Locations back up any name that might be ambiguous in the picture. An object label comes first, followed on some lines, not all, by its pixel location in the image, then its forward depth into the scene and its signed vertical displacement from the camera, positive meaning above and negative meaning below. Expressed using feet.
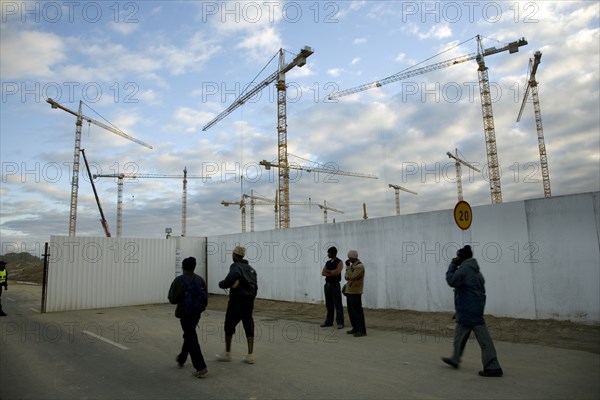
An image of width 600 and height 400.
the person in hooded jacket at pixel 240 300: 23.07 -1.78
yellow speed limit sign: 28.27 +2.93
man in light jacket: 31.60 -2.53
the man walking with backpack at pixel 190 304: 20.18 -1.73
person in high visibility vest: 50.08 -0.31
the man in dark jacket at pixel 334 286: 34.86 -1.76
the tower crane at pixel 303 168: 224.74 +55.20
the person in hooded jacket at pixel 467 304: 20.49 -2.01
